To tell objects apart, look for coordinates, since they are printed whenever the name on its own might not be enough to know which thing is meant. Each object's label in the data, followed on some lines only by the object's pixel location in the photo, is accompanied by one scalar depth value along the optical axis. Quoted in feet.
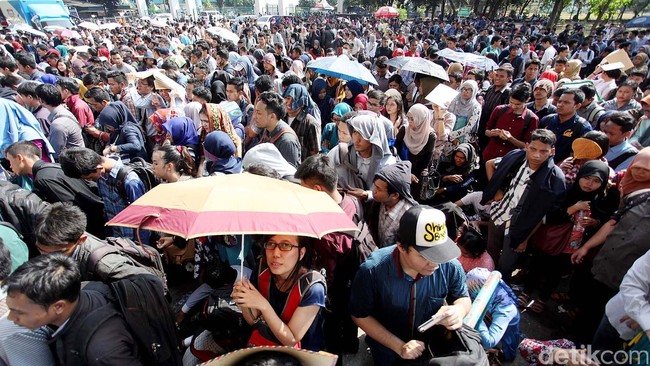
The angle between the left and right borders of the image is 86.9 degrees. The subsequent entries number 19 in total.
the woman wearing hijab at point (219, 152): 11.69
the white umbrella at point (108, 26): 59.32
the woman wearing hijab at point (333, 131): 16.17
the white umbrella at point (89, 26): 53.21
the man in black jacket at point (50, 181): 10.30
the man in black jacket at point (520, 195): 9.88
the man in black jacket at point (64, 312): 5.33
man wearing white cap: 6.07
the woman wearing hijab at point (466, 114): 16.49
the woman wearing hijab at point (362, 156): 11.27
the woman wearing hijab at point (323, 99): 21.35
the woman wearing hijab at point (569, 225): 9.87
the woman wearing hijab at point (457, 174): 14.58
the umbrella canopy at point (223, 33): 40.34
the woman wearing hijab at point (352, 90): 21.85
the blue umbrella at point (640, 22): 75.65
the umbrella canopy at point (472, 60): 26.27
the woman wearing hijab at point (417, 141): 13.67
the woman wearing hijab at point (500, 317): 8.18
